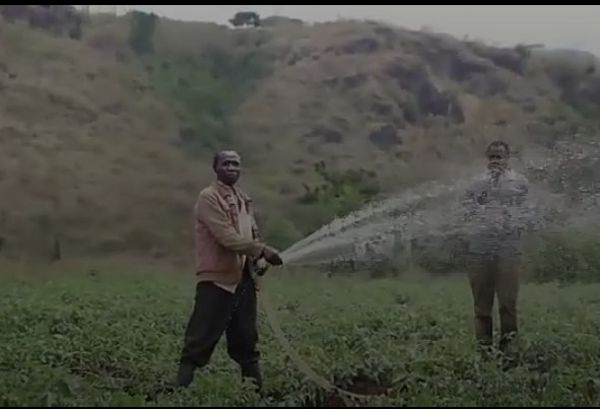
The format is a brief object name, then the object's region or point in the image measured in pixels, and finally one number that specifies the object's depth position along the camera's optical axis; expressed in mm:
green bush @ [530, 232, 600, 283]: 8471
